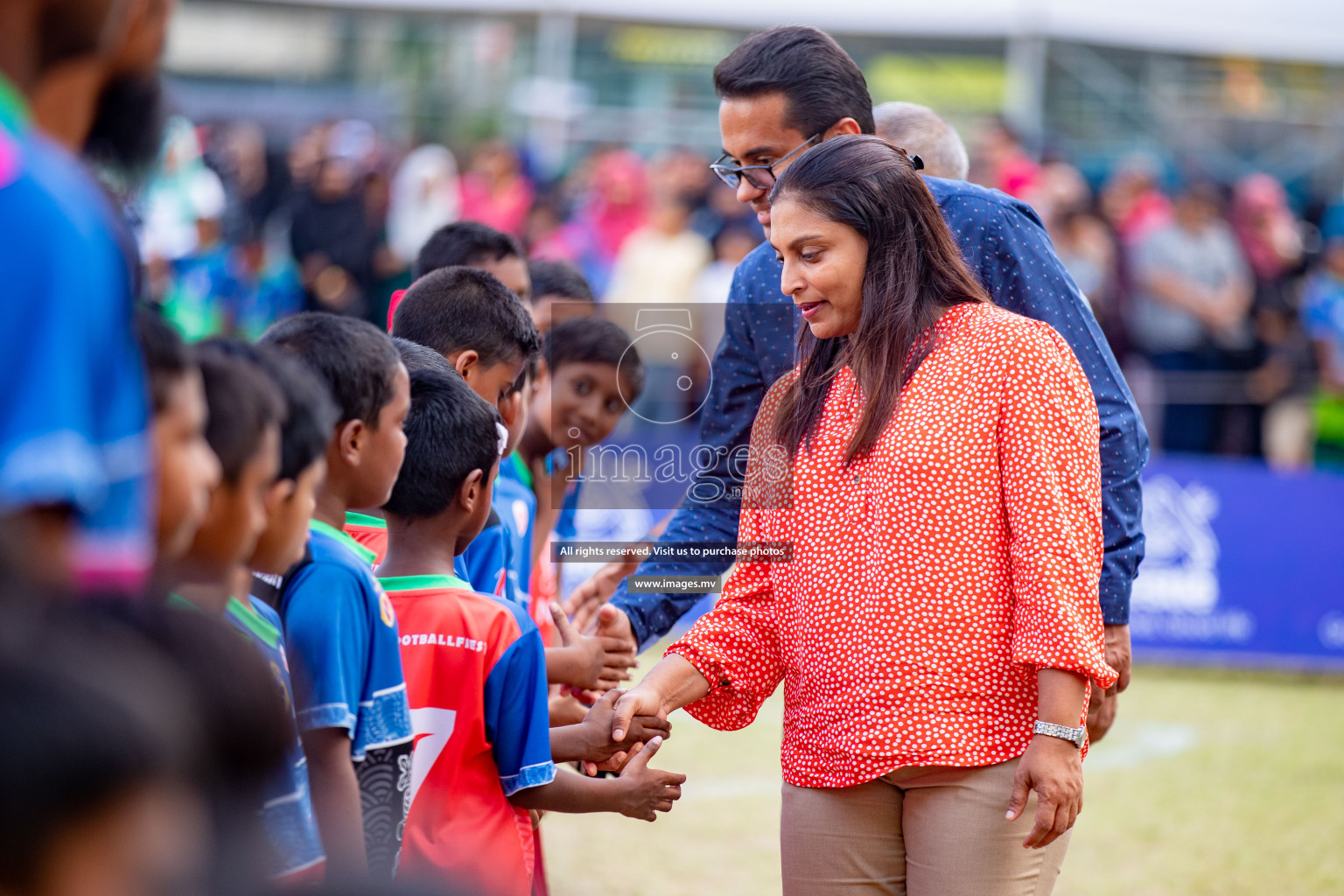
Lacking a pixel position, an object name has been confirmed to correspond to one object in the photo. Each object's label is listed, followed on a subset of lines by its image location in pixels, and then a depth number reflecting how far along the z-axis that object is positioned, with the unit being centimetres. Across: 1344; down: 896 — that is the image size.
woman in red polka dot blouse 527
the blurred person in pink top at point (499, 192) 2473
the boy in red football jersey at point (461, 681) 532
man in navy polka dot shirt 660
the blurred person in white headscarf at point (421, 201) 2479
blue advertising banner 1895
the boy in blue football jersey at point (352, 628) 454
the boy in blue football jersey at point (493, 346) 670
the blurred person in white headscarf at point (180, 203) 2192
